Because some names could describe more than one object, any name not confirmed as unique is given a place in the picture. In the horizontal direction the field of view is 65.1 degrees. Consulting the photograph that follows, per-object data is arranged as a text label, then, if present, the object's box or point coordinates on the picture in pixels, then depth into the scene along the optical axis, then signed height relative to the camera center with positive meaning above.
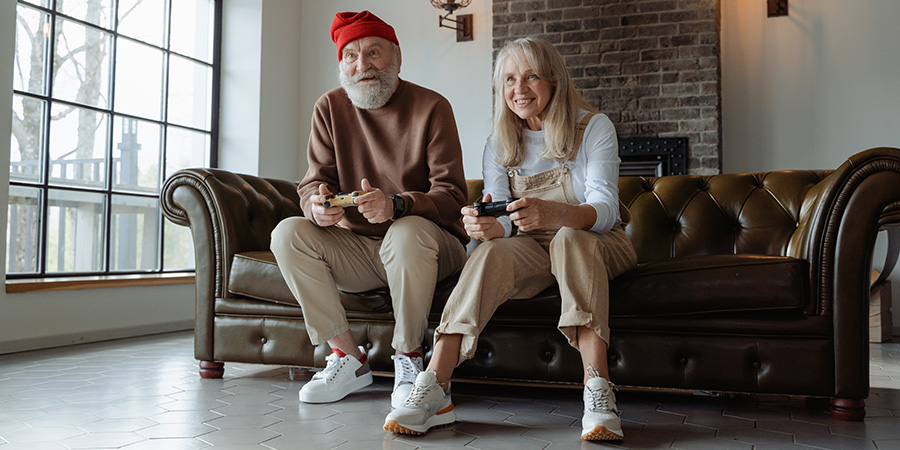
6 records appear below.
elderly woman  1.71 +0.05
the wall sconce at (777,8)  4.41 +1.52
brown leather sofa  1.85 -0.14
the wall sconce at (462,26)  5.15 +1.62
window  3.52 +0.66
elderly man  1.94 +0.11
